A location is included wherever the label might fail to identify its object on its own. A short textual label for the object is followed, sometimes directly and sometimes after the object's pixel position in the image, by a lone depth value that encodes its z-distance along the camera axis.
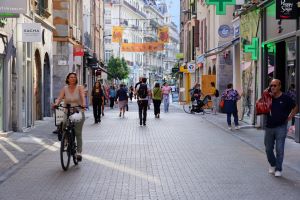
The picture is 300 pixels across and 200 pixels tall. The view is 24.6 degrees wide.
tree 81.38
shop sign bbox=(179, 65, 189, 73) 55.22
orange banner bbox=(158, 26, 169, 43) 64.31
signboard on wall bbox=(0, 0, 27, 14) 15.88
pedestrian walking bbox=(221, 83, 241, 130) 21.88
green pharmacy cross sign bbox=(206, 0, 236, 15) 21.73
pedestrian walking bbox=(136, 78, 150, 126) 24.61
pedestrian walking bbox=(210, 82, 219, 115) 34.27
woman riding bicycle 12.63
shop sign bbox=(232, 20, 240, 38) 28.36
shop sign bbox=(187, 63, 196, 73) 46.51
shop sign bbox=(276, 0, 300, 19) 17.61
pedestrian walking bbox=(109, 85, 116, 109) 46.80
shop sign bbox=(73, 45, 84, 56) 35.62
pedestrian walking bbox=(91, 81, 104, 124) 26.09
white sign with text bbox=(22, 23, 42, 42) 19.78
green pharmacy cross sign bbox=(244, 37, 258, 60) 23.41
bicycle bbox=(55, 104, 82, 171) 12.10
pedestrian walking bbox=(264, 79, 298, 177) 11.41
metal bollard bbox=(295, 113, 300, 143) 17.11
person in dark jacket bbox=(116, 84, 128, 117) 31.73
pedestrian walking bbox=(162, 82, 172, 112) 37.47
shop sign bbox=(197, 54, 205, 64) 44.74
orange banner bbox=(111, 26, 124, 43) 61.31
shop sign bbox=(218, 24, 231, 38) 33.75
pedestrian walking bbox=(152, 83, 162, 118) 30.70
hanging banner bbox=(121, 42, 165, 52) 66.69
